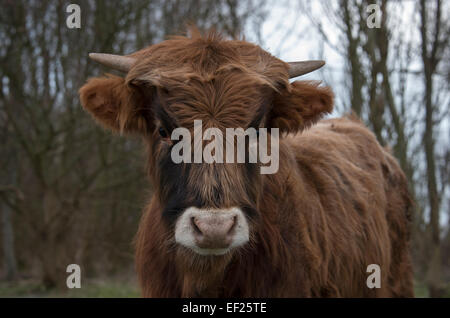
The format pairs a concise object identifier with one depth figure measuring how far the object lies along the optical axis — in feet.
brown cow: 10.23
